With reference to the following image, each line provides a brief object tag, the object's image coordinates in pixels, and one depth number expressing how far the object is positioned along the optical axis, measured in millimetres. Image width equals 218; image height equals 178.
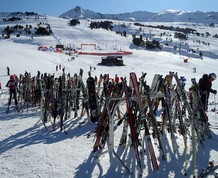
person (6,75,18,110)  12508
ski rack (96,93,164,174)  6184
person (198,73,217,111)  9188
